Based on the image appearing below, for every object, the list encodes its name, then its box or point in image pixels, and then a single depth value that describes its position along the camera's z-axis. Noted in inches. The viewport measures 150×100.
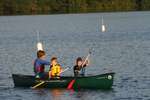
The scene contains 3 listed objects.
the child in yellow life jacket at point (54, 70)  1417.3
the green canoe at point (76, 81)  1386.6
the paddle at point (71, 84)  1405.0
